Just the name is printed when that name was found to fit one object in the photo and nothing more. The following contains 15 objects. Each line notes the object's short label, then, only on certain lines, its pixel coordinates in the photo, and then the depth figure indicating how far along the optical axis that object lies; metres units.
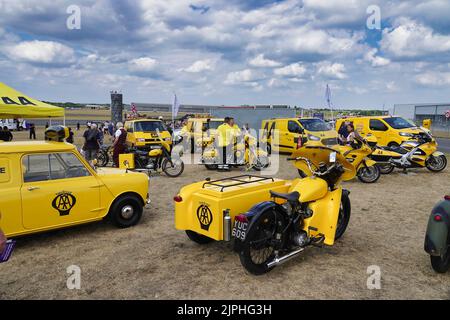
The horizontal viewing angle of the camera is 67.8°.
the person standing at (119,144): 10.44
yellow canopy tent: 7.91
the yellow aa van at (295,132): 14.57
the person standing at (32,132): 24.05
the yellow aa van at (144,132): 14.67
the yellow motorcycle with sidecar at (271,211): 3.83
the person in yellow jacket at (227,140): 10.92
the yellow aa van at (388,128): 13.70
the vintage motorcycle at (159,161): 10.39
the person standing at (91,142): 12.05
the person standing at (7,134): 12.83
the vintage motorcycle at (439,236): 3.81
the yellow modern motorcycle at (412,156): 10.42
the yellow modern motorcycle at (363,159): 9.02
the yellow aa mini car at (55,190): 4.63
